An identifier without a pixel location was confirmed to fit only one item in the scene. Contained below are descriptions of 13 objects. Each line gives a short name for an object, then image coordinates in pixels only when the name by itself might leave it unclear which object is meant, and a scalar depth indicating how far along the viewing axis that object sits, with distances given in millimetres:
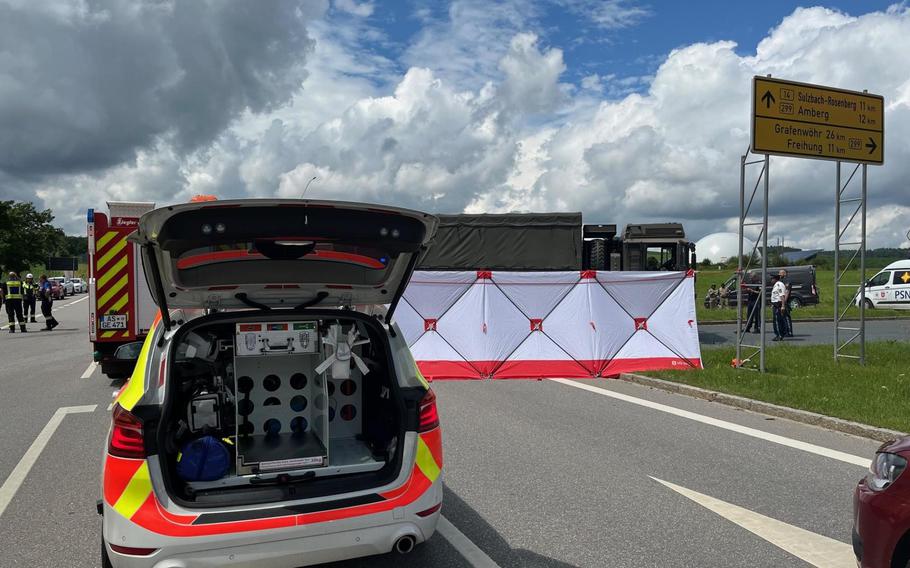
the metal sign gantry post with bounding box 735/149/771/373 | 11109
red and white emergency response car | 3146
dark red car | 2957
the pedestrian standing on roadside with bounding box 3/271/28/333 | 21375
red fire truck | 10844
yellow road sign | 11070
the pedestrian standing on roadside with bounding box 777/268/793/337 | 18906
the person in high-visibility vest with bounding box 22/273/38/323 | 23016
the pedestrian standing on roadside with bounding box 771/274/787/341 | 18516
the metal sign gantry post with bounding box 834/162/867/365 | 11936
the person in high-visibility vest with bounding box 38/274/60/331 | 22359
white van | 30328
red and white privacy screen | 12047
